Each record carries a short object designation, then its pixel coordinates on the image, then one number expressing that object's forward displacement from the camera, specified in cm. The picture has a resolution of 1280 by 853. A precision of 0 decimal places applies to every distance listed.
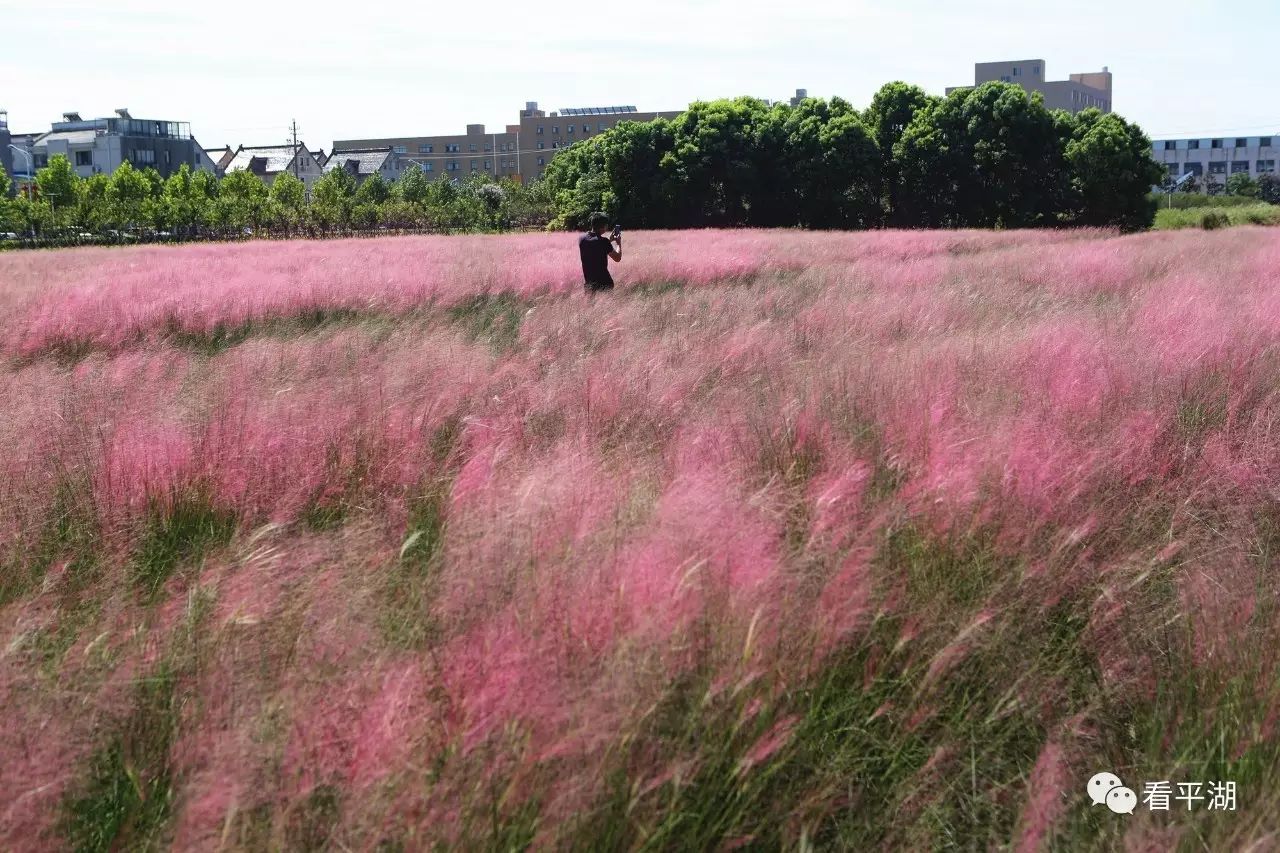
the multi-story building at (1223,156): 15425
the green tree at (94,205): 5575
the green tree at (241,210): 5891
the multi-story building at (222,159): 12539
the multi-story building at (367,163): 12888
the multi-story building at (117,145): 10725
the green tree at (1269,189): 10656
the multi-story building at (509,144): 15312
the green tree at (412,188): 8421
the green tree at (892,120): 4709
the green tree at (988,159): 4403
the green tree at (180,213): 5775
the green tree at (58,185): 6581
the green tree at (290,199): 6084
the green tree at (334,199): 6162
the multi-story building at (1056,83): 14412
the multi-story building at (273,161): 12250
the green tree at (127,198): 5654
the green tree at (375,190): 8150
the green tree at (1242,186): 10500
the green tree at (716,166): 4675
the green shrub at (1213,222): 3581
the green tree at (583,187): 4884
